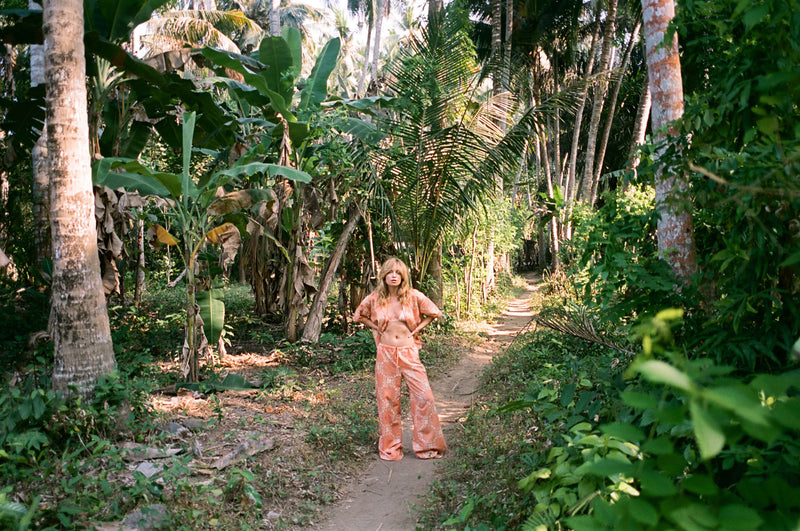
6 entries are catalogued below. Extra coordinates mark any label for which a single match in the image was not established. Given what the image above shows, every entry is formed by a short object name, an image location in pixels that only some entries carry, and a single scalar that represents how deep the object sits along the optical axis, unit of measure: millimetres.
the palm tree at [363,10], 34688
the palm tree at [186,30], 19406
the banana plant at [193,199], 5918
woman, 5367
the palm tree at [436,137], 8781
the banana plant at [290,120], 7598
